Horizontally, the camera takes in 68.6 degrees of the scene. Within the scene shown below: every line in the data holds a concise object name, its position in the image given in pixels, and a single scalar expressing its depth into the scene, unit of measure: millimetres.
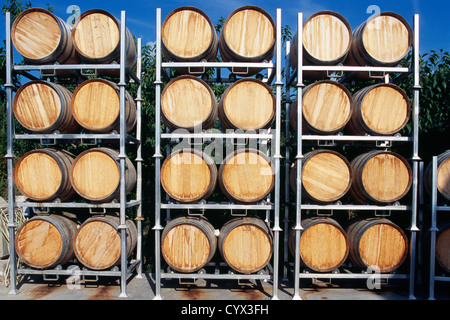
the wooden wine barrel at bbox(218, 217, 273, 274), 4938
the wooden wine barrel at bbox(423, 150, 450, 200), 5039
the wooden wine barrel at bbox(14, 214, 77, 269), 5086
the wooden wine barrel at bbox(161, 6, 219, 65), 5055
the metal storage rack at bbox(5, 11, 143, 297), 4995
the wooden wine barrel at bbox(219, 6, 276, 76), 5059
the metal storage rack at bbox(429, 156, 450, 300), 4930
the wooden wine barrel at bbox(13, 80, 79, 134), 5059
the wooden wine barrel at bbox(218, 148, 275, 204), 4898
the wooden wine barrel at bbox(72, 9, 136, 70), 5152
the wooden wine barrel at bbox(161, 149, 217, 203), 4898
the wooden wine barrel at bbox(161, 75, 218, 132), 4949
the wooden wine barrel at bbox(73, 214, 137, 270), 5082
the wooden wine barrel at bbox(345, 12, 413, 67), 5098
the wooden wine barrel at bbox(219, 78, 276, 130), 4938
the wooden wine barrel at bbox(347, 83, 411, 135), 5039
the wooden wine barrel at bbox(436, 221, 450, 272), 5047
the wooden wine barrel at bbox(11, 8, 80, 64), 5133
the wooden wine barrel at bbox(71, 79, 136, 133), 5074
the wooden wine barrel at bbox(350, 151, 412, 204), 5004
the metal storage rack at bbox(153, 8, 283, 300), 4906
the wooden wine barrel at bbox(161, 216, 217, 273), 4926
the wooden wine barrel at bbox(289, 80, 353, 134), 5008
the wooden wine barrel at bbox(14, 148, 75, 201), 5062
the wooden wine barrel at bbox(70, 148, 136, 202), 5039
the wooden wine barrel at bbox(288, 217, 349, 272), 5004
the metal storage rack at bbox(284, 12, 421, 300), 4930
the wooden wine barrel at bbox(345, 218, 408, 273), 5020
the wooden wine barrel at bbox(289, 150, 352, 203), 4988
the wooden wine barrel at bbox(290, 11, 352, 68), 5105
